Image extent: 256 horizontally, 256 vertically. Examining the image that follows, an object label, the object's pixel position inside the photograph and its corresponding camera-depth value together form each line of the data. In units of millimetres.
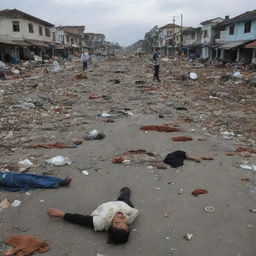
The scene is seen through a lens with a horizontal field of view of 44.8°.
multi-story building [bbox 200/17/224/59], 41594
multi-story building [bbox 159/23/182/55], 71100
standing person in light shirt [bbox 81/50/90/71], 23955
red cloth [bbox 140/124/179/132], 8492
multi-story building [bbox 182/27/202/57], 48094
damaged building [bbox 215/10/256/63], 28969
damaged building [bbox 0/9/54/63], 31672
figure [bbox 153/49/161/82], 18922
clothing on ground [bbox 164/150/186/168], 6055
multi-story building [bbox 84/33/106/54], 94388
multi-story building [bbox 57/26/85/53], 65438
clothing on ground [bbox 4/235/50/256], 3490
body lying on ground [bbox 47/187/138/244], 3668
